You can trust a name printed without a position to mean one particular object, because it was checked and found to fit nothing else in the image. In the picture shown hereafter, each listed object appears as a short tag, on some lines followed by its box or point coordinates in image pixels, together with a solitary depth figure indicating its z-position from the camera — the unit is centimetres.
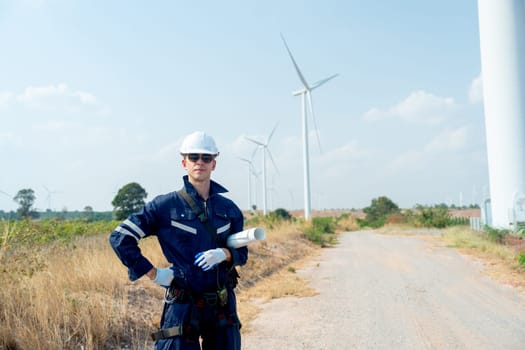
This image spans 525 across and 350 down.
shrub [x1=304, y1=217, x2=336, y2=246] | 2122
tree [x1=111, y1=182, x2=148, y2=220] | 4188
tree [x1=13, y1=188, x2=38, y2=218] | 4648
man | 274
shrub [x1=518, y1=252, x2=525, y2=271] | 1008
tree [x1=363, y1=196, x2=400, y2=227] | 5056
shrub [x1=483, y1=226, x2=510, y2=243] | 1644
